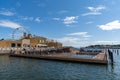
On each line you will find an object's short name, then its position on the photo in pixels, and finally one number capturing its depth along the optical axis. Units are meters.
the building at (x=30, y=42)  30.04
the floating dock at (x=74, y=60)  13.87
